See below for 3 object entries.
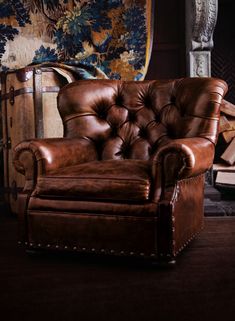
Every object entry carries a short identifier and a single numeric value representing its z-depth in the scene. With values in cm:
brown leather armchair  168
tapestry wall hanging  303
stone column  284
